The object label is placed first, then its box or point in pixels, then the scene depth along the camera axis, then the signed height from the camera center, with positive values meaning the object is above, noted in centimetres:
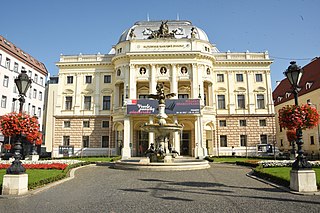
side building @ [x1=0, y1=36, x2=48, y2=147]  4053 +1063
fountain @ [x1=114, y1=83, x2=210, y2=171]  1925 -136
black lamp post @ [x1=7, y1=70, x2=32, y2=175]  1062 +214
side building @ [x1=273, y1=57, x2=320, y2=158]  4012 +684
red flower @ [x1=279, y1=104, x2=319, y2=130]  1146 +91
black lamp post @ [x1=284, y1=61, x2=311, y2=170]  1070 +254
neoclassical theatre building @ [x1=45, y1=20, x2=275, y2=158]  3900 +713
